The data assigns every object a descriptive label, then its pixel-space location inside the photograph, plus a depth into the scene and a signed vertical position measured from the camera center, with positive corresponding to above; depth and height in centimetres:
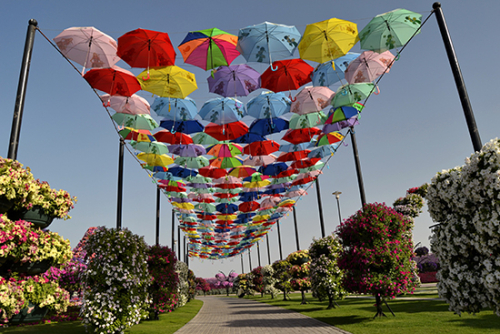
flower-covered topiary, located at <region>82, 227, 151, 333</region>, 908 -10
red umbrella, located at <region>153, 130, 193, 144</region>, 1327 +555
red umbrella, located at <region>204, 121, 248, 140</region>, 1313 +559
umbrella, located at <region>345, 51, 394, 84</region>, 994 +588
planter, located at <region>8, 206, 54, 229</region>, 780 +170
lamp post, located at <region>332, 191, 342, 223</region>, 3203 +662
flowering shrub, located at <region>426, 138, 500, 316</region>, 495 +36
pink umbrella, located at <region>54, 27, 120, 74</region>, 881 +637
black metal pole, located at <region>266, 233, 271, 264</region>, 4672 +170
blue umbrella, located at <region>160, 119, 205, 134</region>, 1264 +570
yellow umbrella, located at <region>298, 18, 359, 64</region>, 865 +596
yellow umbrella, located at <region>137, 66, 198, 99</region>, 991 +595
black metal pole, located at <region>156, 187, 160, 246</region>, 2263 +434
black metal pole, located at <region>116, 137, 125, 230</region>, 1312 +372
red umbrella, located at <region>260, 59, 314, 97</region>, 1005 +595
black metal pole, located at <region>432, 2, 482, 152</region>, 652 +373
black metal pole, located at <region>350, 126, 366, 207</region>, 1352 +383
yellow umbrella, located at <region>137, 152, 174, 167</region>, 1517 +541
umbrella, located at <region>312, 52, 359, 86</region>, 1030 +599
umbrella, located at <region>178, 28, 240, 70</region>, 896 +618
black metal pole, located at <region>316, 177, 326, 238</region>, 2050 +337
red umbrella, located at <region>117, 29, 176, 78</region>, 869 +611
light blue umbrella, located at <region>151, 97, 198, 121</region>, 1175 +599
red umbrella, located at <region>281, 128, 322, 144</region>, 1398 +551
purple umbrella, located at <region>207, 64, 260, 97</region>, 1035 +605
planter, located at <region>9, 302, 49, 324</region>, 946 -86
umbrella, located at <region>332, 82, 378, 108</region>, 1105 +566
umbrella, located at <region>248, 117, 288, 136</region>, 1300 +558
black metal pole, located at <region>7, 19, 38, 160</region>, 750 +464
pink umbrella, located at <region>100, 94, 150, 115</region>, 1110 +592
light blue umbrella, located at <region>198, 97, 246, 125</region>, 1208 +589
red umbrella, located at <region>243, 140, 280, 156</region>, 1498 +546
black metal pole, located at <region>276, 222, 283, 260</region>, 3697 +321
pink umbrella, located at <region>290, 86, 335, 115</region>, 1145 +574
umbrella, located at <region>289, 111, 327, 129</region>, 1309 +571
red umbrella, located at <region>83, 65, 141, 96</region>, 961 +589
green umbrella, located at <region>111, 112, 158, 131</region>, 1230 +585
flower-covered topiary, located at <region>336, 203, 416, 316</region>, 1084 +18
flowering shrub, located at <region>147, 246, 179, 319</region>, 1460 -18
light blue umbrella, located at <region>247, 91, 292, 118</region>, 1224 +603
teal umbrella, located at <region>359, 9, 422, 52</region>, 866 +603
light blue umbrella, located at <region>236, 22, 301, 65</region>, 900 +622
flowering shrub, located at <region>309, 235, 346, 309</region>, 1596 -43
